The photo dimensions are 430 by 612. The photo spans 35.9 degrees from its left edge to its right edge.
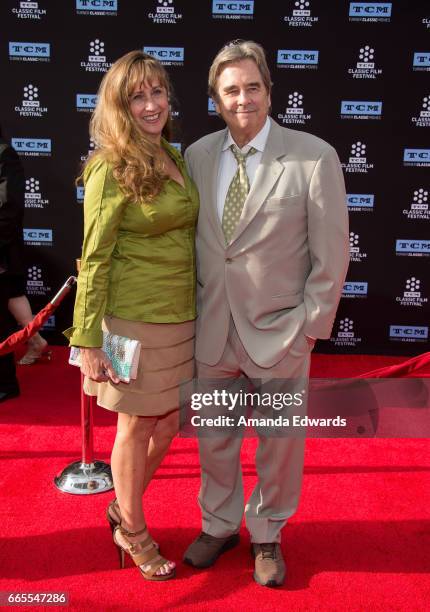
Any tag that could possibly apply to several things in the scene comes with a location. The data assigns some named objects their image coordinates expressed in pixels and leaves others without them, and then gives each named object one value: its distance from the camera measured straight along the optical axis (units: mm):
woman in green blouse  2139
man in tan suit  2230
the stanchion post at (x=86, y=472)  3084
